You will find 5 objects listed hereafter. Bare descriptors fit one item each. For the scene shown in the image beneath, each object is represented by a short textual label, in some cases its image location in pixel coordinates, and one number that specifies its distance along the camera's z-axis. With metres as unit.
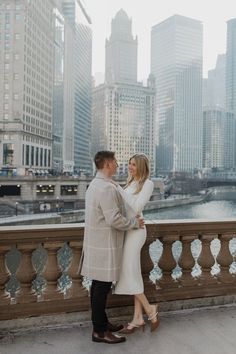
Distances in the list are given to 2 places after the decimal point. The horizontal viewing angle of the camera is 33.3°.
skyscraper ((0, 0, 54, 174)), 92.25
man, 3.52
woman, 3.76
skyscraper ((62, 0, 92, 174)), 149.86
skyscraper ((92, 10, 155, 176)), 117.88
